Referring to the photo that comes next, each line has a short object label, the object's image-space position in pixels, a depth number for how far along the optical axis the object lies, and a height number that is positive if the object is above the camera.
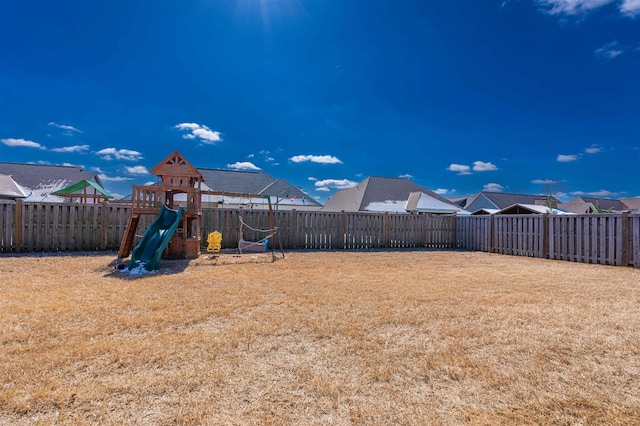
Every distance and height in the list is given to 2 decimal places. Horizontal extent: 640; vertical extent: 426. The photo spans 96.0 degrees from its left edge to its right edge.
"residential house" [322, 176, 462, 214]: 25.92 +2.16
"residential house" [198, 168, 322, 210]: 24.61 +2.85
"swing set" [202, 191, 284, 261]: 8.83 -0.82
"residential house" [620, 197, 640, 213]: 40.84 +2.64
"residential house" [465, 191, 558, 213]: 34.88 +2.49
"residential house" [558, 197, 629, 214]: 35.23 +2.28
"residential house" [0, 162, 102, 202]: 23.96 +3.46
